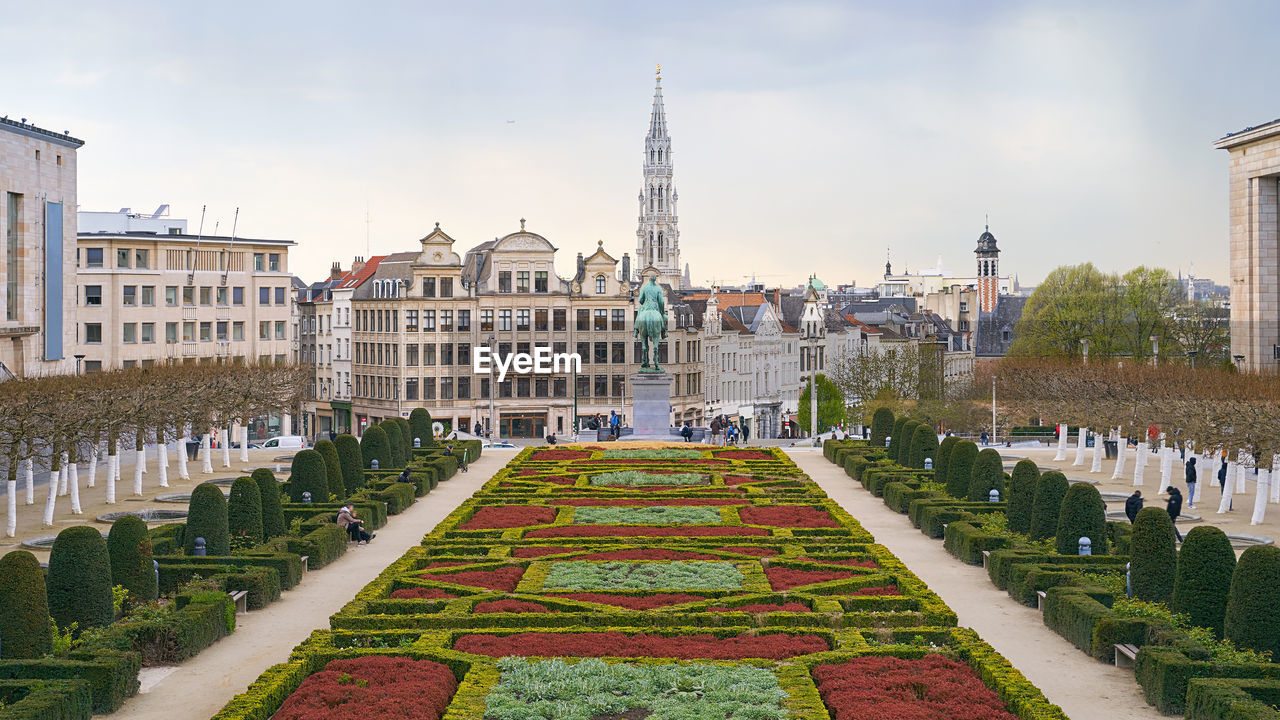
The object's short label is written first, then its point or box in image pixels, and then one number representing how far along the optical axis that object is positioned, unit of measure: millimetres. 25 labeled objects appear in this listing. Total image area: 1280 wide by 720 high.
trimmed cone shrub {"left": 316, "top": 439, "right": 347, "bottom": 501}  49094
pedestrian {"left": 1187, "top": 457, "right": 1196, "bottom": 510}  50500
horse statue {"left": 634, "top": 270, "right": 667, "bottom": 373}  70625
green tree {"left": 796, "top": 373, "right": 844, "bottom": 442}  123688
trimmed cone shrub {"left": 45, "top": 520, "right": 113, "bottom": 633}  27719
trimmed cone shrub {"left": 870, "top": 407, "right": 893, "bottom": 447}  69500
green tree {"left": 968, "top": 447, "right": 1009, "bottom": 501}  47656
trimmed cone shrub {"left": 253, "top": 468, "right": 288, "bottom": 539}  40469
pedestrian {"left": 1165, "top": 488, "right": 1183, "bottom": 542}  42719
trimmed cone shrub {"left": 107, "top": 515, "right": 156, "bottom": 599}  30828
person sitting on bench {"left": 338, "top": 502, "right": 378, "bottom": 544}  42156
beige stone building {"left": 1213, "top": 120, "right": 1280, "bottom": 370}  80938
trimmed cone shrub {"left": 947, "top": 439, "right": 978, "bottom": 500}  50469
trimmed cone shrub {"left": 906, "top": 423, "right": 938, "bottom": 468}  59469
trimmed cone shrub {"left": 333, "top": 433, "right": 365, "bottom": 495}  52094
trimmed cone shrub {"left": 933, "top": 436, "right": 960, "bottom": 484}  54031
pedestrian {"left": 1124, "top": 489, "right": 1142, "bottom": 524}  41031
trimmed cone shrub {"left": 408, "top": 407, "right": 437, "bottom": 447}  71750
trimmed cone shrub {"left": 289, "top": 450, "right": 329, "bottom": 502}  47094
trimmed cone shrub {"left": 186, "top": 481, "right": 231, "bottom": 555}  36000
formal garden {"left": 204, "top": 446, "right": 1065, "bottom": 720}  23531
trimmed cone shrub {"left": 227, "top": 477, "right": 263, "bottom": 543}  39031
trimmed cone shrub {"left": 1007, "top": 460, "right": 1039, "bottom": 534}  41781
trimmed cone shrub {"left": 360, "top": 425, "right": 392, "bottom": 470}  59438
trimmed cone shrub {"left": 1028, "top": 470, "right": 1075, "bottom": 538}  39344
